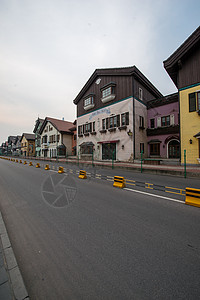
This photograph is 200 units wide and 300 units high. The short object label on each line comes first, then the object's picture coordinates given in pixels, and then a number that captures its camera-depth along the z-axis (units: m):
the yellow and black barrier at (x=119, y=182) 6.69
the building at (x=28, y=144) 49.81
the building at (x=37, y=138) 42.15
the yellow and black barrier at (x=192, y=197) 4.45
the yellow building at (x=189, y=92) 12.49
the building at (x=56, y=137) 31.89
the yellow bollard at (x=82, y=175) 9.03
